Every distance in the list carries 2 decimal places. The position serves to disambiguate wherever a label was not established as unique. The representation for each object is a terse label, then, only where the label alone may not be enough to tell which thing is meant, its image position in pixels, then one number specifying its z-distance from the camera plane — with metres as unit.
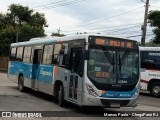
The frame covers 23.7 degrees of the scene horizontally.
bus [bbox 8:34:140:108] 12.76
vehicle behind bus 22.19
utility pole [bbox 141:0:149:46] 32.50
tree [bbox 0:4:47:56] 58.48
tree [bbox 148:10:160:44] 38.56
